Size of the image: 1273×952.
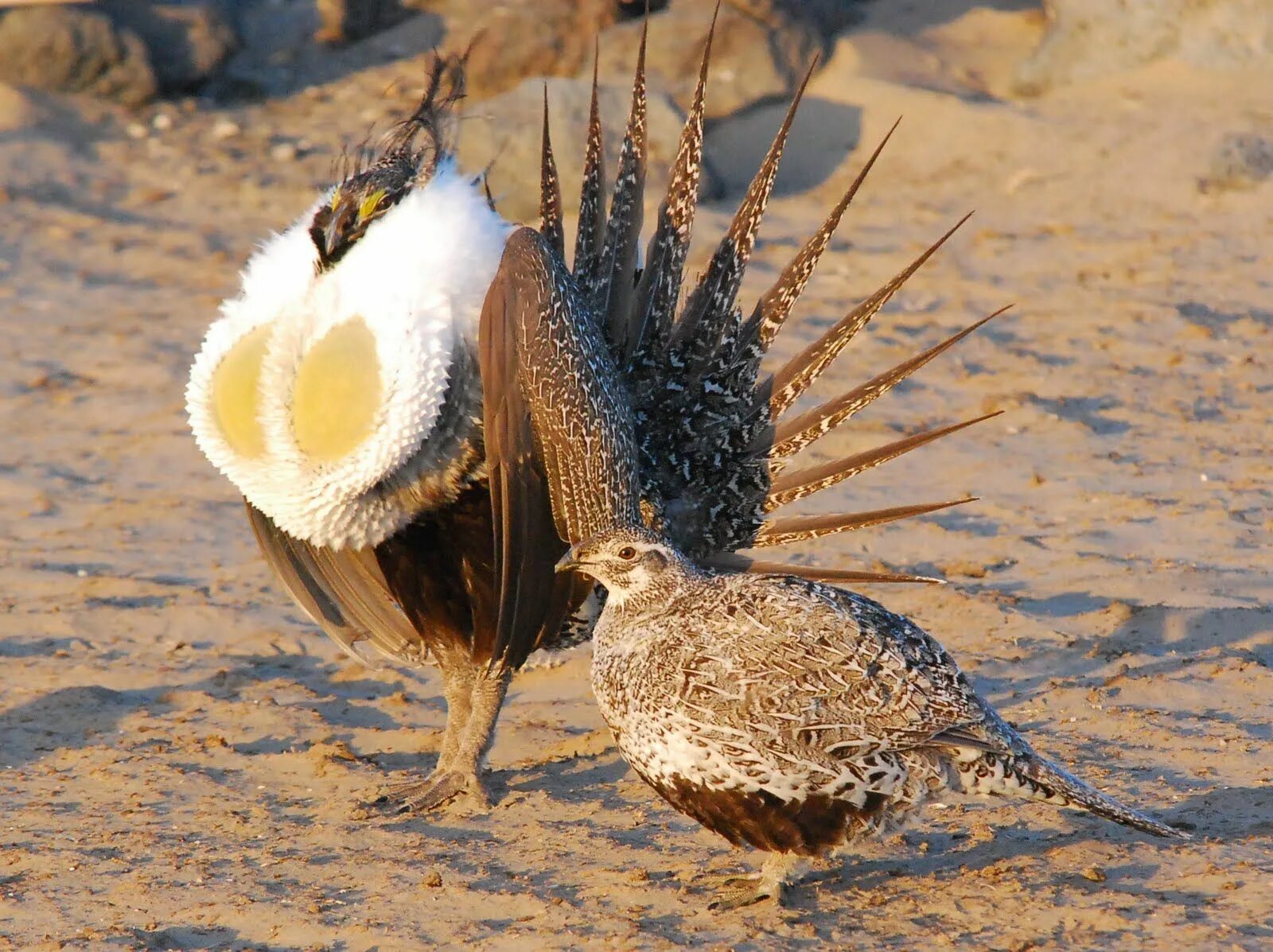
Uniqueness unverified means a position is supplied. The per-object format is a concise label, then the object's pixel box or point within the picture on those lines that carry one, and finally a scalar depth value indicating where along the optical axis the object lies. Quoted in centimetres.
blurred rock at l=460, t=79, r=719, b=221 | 1545
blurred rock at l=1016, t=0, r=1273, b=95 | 1753
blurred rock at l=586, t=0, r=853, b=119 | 1722
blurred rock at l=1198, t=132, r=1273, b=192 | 1591
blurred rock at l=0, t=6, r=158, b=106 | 1766
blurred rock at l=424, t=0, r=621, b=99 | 1767
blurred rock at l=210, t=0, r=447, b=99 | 1920
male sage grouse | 678
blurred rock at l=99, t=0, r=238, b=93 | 1833
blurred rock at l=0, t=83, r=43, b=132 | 1744
